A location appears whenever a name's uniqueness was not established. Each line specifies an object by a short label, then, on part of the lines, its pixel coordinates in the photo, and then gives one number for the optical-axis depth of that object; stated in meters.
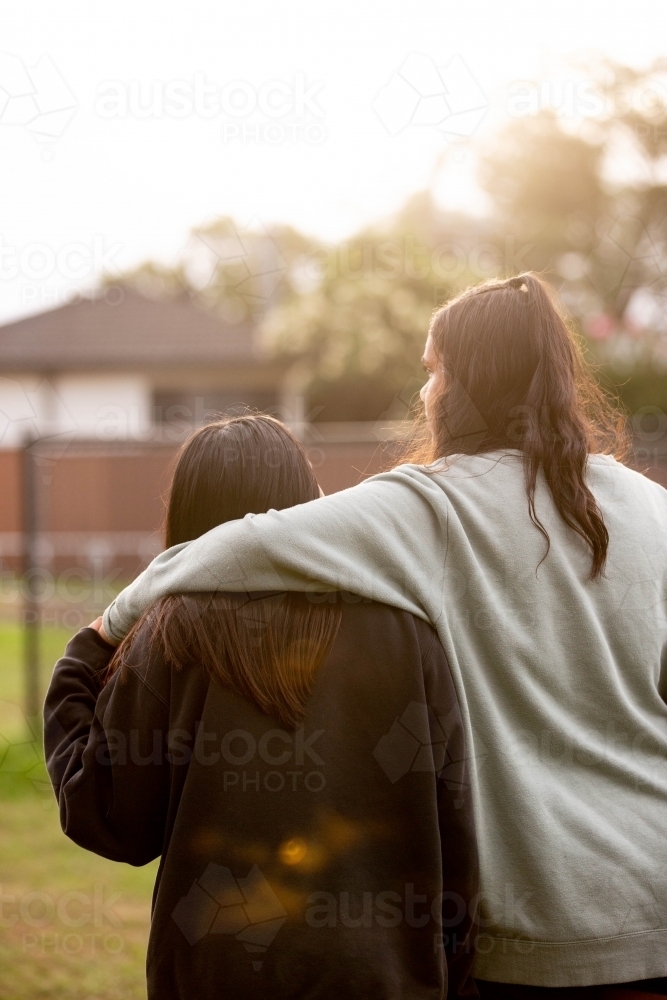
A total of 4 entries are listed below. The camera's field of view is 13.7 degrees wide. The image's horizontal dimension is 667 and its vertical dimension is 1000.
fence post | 8.80
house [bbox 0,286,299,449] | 30.04
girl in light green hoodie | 3.56
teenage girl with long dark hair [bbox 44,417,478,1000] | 3.54
